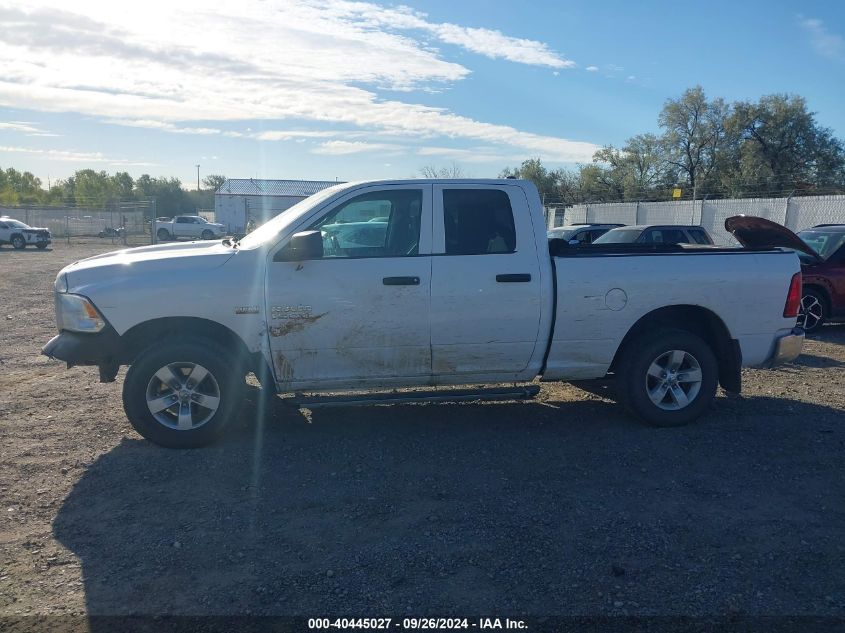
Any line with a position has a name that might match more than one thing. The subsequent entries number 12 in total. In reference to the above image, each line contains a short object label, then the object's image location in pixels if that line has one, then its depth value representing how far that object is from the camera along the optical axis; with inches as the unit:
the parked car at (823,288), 421.4
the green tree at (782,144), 1670.8
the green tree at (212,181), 3839.6
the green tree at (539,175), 1641.6
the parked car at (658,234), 613.6
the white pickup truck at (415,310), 211.8
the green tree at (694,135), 1825.8
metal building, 1882.5
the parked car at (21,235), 1282.0
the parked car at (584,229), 756.0
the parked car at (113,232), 1435.2
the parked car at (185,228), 1721.2
